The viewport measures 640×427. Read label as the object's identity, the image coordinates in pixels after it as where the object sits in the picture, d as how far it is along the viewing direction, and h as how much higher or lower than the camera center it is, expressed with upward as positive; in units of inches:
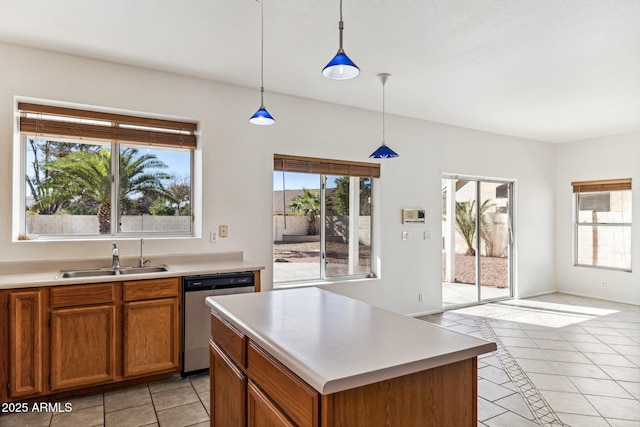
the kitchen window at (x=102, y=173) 126.9 +15.4
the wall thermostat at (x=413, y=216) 197.6 +0.5
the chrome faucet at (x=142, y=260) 133.3 -15.6
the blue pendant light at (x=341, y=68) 73.7 +29.5
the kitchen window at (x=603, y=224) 239.1 -4.0
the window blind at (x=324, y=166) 164.4 +23.1
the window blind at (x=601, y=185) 237.5 +21.0
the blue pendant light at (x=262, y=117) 102.0 +26.6
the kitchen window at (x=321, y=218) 167.6 -0.7
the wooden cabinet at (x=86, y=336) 102.4 -34.6
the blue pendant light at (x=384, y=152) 141.9 +24.4
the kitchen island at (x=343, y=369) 46.3 -20.7
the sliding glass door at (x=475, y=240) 227.3 -14.2
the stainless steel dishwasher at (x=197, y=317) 123.9 -33.1
